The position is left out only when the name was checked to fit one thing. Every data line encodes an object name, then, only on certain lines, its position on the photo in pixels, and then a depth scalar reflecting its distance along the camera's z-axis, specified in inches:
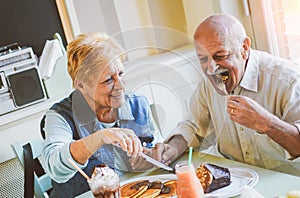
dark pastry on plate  51.4
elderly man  56.0
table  47.8
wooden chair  67.1
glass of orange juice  47.1
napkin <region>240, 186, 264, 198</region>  44.2
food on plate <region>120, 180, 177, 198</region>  53.6
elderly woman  61.6
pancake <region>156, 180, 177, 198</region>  53.1
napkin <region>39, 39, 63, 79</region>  95.2
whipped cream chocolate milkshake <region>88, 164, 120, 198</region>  48.8
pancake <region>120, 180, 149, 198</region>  54.8
